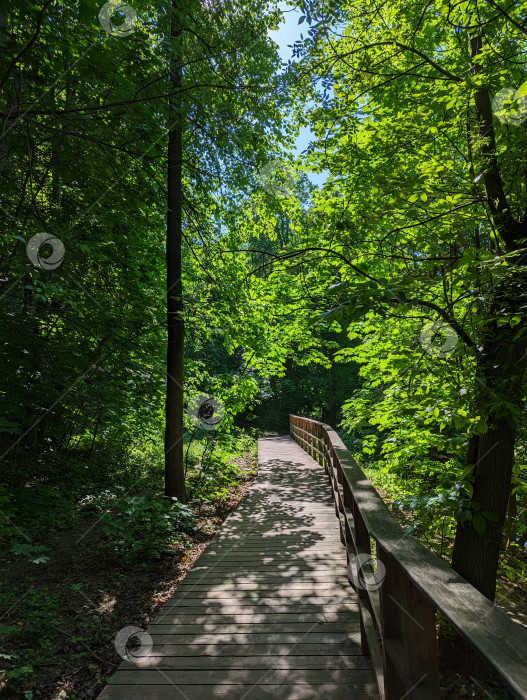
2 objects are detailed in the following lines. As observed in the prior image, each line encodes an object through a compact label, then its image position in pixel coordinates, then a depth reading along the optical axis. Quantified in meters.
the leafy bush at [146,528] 4.71
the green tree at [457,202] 2.82
